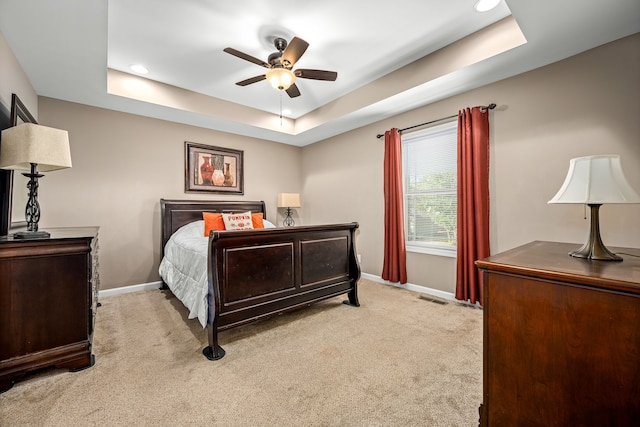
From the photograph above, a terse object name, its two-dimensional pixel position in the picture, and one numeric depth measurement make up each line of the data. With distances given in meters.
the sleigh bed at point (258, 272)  2.18
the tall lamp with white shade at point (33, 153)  1.77
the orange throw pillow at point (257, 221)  4.33
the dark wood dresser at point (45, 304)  1.70
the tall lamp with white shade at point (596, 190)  1.22
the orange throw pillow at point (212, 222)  3.88
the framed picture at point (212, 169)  4.29
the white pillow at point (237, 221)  3.93
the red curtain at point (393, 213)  3.81
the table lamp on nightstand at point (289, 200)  5.05
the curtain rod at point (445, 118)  2.96
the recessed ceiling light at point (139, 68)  3.13
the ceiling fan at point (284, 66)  2.36
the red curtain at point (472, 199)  2.98
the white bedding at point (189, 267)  2.31
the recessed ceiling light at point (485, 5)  2.16
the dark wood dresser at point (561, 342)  0.91
